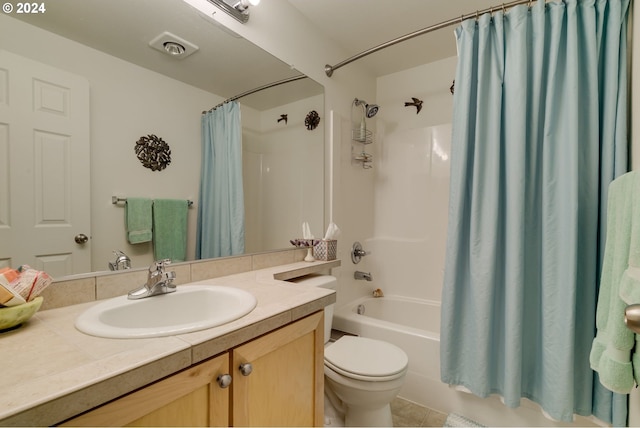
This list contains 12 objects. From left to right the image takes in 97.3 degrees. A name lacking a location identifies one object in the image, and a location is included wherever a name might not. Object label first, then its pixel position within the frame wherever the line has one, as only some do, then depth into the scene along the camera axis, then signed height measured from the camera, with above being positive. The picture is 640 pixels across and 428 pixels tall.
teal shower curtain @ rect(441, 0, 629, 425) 1.21 +0.06
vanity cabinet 0.53 -0.43
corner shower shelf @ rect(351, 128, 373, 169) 2.29 +0.56
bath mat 1.46 -1.12
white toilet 1.26 -0.76
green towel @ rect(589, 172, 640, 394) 0.62 -0.19
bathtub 1.40 -0.98
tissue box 1.74 -0.26
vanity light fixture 1.29 +0.95
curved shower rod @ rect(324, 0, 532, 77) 1.36 +0.98
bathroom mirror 0.87 +0.45
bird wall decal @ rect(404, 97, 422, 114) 2.42 +0.91
